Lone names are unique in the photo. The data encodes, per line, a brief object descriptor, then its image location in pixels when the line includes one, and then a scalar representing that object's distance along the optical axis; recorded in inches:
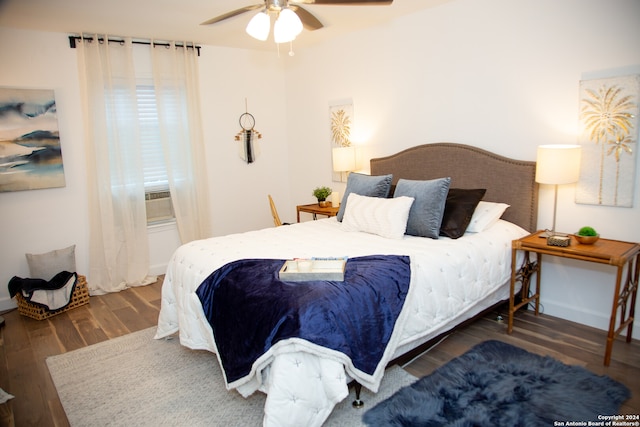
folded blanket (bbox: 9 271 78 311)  138.6
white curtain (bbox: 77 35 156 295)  159.3
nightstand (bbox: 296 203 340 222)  173.0
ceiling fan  99.3
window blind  172.4
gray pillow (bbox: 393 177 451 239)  120.1
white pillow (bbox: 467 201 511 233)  122.1
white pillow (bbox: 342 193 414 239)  122.4
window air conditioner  179.8
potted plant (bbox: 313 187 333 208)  183.3
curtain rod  154.6
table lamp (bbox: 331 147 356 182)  171.6
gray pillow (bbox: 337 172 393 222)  141.4
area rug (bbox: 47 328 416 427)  85.1
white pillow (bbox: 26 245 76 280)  148.7
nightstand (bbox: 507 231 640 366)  96.1
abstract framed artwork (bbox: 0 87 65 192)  144.5
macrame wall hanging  201.8
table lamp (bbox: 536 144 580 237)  108.0
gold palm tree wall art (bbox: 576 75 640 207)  104.8
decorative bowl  104.0
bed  74.3
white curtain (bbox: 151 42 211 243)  175.0
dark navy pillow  119.4
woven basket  138.8
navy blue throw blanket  76.2
